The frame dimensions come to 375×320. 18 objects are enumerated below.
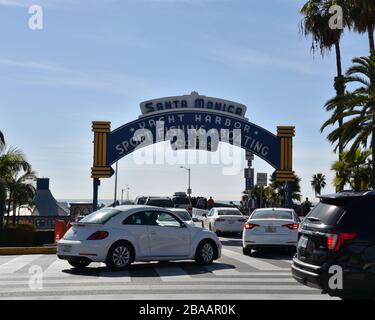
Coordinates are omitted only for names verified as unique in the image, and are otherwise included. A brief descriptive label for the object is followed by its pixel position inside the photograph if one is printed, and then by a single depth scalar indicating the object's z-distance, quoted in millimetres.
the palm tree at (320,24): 36156
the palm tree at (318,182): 85375
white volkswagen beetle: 13367
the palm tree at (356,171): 36656
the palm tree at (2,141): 31422
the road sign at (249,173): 36812
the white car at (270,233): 17281
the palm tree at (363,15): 31516
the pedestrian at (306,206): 45103
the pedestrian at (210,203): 49259
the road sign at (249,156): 33975
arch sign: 29969
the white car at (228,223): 27203
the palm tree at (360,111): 26438
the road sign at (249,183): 37062
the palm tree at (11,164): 33062
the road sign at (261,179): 34250
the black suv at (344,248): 8195
